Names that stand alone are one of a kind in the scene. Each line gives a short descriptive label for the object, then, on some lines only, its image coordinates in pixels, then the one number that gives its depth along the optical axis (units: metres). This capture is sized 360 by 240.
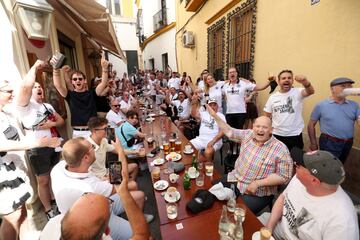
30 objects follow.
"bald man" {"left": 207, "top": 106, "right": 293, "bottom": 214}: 2.07
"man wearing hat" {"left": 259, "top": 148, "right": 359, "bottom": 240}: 1.23
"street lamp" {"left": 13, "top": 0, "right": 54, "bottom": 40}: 2.03
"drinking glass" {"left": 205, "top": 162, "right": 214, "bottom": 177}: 2.21
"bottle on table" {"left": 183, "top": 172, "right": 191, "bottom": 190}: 1.97
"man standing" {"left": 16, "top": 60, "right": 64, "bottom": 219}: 2.53
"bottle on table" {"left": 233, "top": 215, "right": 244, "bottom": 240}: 1.38
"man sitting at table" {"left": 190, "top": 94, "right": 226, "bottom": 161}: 3.44
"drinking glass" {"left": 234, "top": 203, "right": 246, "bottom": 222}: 1.56
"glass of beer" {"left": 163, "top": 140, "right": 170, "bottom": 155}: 2.92
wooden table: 1.45
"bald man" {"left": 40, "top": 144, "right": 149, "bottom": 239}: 0.96
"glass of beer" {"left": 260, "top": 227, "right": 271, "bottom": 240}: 1.28
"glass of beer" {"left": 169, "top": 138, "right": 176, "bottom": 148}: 3.11
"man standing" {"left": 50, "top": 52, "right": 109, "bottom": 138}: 3.17
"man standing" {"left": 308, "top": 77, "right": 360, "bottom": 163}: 2.59
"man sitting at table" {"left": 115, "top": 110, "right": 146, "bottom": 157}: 3.55
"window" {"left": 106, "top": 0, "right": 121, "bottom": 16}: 17.05
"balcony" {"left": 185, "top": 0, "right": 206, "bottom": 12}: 7.24
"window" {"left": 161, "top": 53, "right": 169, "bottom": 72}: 13.25
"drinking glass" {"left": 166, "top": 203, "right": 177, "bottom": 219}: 1.63
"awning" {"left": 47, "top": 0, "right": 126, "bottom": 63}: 3.62
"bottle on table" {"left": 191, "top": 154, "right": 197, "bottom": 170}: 2.35
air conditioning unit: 8.62
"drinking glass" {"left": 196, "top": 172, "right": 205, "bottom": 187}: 2.04
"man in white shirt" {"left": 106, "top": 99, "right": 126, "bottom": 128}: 4.32
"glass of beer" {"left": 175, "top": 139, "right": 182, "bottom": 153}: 3.01
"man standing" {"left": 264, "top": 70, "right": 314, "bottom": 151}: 3.00
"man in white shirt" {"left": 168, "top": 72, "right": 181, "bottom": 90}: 8.41
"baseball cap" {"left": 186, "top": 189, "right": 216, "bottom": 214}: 1.65
